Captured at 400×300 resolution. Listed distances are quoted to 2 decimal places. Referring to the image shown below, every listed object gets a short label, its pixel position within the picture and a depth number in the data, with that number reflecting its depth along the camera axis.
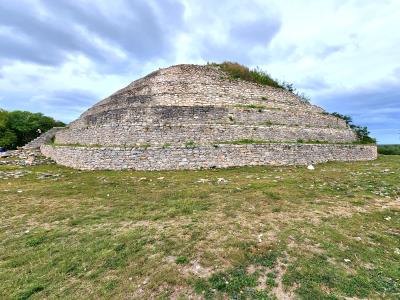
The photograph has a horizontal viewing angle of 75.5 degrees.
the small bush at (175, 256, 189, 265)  5.05
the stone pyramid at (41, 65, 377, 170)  16.75
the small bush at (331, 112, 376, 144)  26.35
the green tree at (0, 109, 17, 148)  40.50
